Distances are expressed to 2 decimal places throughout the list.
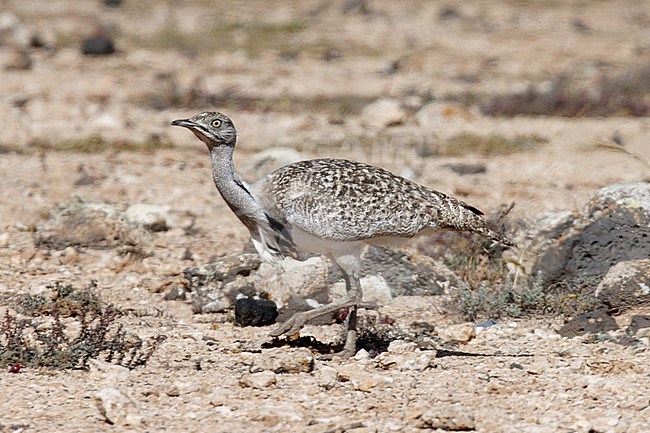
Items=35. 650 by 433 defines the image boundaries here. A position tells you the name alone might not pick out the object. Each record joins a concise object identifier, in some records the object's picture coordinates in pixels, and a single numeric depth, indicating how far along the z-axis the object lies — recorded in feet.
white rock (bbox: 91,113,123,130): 87.65
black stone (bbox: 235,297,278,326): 46.52
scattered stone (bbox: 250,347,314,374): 39.37
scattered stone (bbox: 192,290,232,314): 48.96
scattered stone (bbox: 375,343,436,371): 40.47
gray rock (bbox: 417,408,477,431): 34.12
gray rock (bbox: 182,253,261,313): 49.21
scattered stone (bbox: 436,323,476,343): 45.06
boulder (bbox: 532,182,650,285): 48.85
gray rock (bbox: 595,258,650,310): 45.88
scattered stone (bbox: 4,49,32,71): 110.01
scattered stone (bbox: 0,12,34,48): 120.16
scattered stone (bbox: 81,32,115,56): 118.21
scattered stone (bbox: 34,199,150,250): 56.80
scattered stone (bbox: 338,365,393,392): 38.45
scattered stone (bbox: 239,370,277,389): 37.63
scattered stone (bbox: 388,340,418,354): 41.52
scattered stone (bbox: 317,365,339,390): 38.14
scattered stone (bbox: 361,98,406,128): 92.43
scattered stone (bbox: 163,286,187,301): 50.39
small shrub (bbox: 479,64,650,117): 98.22
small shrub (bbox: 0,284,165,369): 39.58
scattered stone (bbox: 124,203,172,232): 60.70
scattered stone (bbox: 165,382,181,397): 37.12
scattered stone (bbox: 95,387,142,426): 33.96
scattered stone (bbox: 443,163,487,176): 77.87
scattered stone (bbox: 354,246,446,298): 51.13
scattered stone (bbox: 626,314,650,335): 44.52
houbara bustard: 40.63
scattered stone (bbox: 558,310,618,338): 45.39
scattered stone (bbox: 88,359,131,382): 38.14
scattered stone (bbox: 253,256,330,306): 49.16
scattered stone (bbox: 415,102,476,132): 93.04
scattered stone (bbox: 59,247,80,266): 54.90
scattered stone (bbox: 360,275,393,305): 50.21
